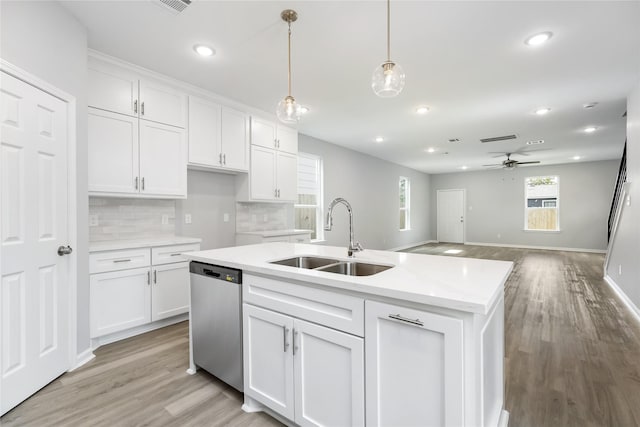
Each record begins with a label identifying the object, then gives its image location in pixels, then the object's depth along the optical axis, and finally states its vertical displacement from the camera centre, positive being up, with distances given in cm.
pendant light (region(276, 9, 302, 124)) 218 +77
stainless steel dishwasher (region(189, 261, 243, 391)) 186 -71
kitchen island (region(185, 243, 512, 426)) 109 -57
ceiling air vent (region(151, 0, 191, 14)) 205 +145
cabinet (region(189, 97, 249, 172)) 343 +93
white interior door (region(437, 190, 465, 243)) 1056 -15
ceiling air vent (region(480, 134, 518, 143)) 563 +141
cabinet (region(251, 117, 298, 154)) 414 +113
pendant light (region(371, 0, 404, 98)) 176 +79
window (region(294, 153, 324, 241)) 549 +31
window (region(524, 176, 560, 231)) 901 +25
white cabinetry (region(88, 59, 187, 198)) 267 +76
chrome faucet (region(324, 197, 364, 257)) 197 -21
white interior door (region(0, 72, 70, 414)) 177 -17
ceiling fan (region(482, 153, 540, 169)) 703 +113
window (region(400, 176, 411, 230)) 927 +28
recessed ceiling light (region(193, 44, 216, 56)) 262 +145
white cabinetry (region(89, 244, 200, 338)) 260 -69
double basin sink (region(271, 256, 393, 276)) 185 -34
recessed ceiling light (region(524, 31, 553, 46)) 242 +142
